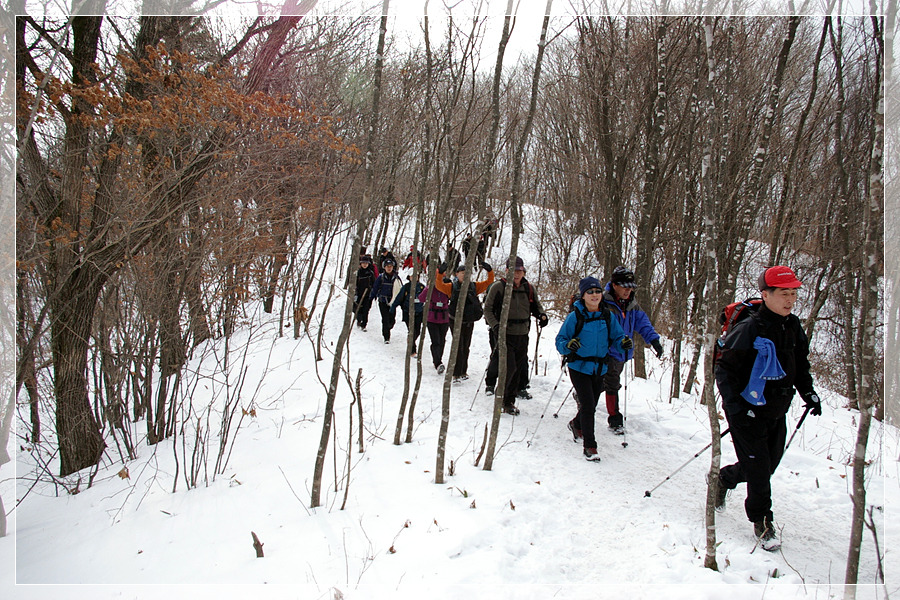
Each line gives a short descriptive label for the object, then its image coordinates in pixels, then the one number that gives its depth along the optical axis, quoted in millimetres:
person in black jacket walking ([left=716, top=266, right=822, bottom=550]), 3143
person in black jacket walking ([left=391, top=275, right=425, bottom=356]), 8377
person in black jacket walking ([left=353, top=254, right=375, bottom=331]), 10961
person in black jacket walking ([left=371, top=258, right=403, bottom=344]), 9945
